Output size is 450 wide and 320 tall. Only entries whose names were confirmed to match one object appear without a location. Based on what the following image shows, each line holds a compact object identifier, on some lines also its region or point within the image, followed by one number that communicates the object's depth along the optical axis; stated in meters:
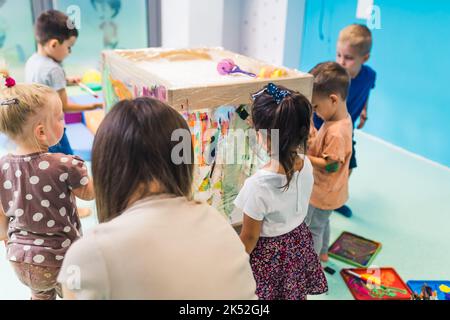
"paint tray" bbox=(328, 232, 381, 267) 1.90
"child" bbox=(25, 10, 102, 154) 1.88
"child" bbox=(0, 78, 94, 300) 1.10
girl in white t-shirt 1.13
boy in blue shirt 1.98
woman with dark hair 0.65
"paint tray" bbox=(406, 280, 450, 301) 1.63
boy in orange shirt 1.48
